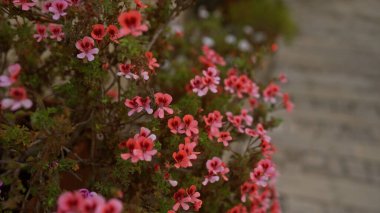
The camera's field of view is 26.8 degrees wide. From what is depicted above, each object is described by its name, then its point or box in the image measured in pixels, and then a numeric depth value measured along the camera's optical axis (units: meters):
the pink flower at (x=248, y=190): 1.05
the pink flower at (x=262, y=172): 1.02
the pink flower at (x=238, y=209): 1.05
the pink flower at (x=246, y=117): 1.08
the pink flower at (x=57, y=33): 0.96
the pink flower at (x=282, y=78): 1.25
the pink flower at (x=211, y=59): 1.18
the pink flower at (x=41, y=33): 0.99
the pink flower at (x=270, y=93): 1.20
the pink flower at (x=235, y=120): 1.04
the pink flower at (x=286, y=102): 1.21
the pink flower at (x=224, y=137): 1.00
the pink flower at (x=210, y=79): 1.01
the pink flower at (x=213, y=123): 0.99
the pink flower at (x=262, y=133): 1.05
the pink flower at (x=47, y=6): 0.95
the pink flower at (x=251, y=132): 1.03
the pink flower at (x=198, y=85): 1.01
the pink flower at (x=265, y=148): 1.04
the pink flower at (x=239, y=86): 1.12
